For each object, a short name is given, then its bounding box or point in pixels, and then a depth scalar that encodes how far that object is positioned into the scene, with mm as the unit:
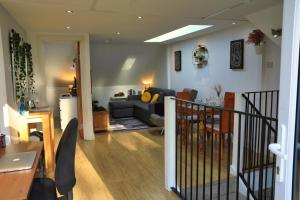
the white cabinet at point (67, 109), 5806
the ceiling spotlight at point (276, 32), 3235
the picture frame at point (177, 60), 7190
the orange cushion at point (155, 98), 6697
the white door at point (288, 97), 1090
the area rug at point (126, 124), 6102
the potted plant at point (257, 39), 4211
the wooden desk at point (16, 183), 1360
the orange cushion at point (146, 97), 7417
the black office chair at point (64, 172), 1724
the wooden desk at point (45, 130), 3324
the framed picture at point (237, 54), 4809
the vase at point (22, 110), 3346
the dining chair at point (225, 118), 3967
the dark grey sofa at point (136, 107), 6488
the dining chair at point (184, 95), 5448
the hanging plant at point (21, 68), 3205
